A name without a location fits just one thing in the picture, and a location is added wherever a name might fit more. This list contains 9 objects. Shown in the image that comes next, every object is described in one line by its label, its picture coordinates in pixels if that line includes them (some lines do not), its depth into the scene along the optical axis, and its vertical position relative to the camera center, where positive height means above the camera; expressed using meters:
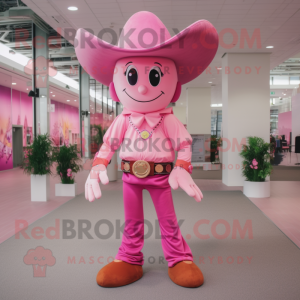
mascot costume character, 2.01 +0.04
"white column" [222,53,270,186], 6.29 +0.82
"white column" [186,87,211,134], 11.55 +1.24
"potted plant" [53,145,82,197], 5.16 -0.45
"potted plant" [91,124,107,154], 7.00 +0.14
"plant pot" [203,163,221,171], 9.88 -0.89
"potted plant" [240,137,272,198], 5.12 -0.50
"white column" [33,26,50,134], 5.65 +1.03
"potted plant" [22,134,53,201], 4.75 -0.39
